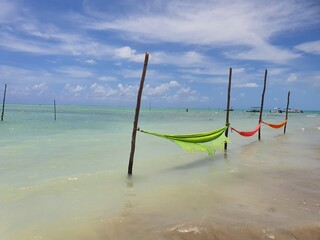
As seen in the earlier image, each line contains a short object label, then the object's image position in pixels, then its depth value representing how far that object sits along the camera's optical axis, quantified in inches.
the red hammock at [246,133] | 385.6
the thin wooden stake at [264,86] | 466.1
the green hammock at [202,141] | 235.9
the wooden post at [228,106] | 335.6
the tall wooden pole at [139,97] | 208.8
